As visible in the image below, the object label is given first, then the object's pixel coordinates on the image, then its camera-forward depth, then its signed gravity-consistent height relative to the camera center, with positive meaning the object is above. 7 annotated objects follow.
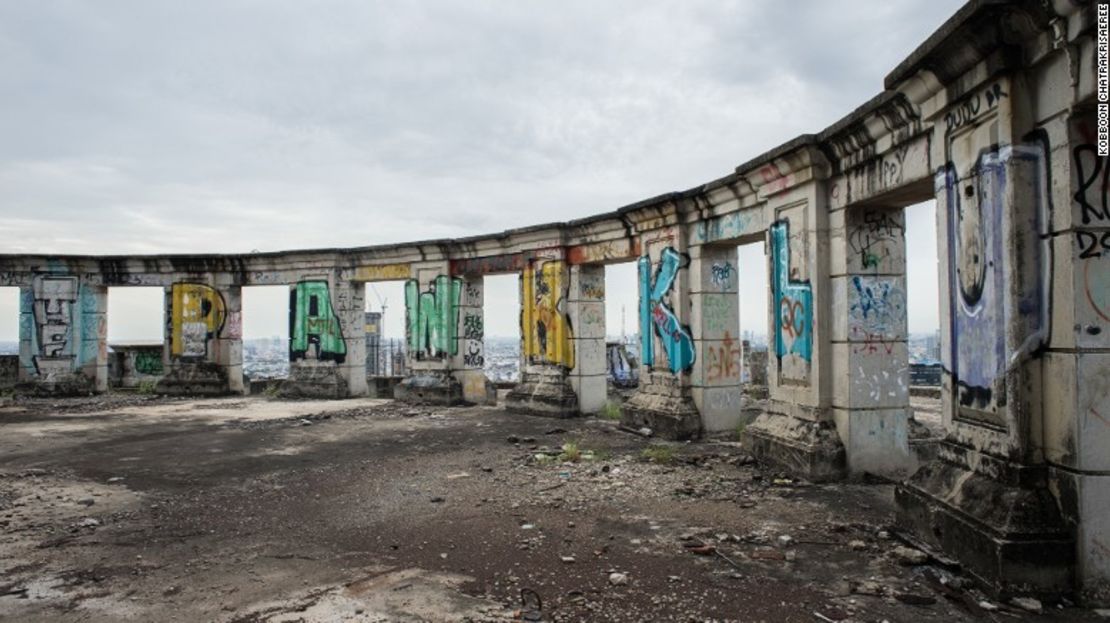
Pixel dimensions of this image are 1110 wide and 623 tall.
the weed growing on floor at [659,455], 7.74 -1.56
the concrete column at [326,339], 16.17 -0.27
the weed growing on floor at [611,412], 11.82 -1.56
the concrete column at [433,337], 14.52 -0.21
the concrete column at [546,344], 12.33 -0.33
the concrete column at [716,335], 9.40 -0.12
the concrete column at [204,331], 16.84 -0.06
